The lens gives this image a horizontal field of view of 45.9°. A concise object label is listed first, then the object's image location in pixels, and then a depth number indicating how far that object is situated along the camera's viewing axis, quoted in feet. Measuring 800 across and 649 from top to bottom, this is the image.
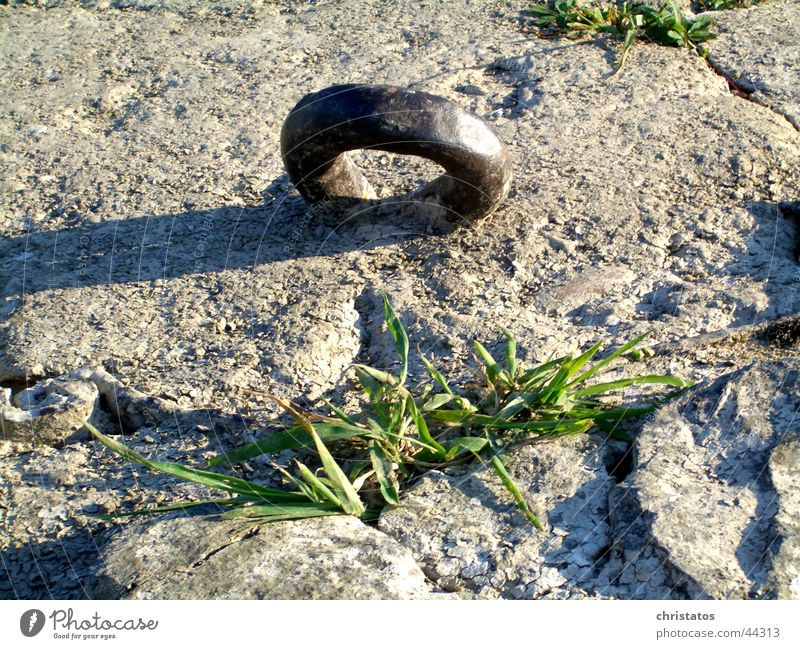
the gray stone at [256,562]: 6.10
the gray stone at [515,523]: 6.40
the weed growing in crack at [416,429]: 6.89
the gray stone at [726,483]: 6.01
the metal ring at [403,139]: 9.04
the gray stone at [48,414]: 7.97
